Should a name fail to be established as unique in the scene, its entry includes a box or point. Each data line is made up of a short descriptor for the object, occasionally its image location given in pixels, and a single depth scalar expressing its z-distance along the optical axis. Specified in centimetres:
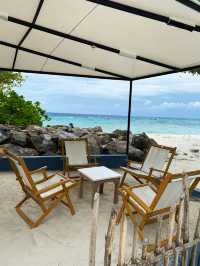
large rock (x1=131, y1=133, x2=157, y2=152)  654
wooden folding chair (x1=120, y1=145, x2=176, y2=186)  371
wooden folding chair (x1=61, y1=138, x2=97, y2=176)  413
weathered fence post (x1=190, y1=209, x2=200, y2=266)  163
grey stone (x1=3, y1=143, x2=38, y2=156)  512
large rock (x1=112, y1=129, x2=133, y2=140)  742
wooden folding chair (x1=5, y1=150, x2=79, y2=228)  260
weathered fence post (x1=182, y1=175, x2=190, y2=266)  158
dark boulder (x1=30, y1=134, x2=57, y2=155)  532
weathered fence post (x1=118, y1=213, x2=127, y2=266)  143
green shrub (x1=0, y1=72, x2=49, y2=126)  767
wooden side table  301
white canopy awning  208
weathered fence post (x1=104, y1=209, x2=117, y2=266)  144
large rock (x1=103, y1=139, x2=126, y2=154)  588
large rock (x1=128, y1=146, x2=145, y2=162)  593
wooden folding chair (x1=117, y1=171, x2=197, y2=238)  222
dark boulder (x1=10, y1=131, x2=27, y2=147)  539
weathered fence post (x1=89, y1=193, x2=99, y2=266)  144
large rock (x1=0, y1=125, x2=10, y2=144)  535
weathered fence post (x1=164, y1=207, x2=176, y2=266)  149
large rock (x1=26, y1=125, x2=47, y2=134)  619
